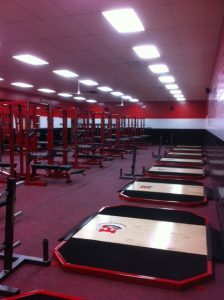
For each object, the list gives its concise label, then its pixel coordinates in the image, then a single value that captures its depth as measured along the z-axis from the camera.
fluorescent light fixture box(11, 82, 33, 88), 10.16
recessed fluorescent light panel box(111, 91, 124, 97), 12.45
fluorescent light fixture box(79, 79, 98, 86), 9.41
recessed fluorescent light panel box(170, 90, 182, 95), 12.04
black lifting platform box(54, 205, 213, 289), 1.98
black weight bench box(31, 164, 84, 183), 5.34
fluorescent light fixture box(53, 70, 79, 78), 7.98
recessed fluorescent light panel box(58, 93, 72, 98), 13.21
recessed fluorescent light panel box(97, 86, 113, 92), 11.00
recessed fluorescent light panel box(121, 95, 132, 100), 13.96
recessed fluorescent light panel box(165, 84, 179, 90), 10.46
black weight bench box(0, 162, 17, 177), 5.35
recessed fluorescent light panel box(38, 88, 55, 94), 11.67
